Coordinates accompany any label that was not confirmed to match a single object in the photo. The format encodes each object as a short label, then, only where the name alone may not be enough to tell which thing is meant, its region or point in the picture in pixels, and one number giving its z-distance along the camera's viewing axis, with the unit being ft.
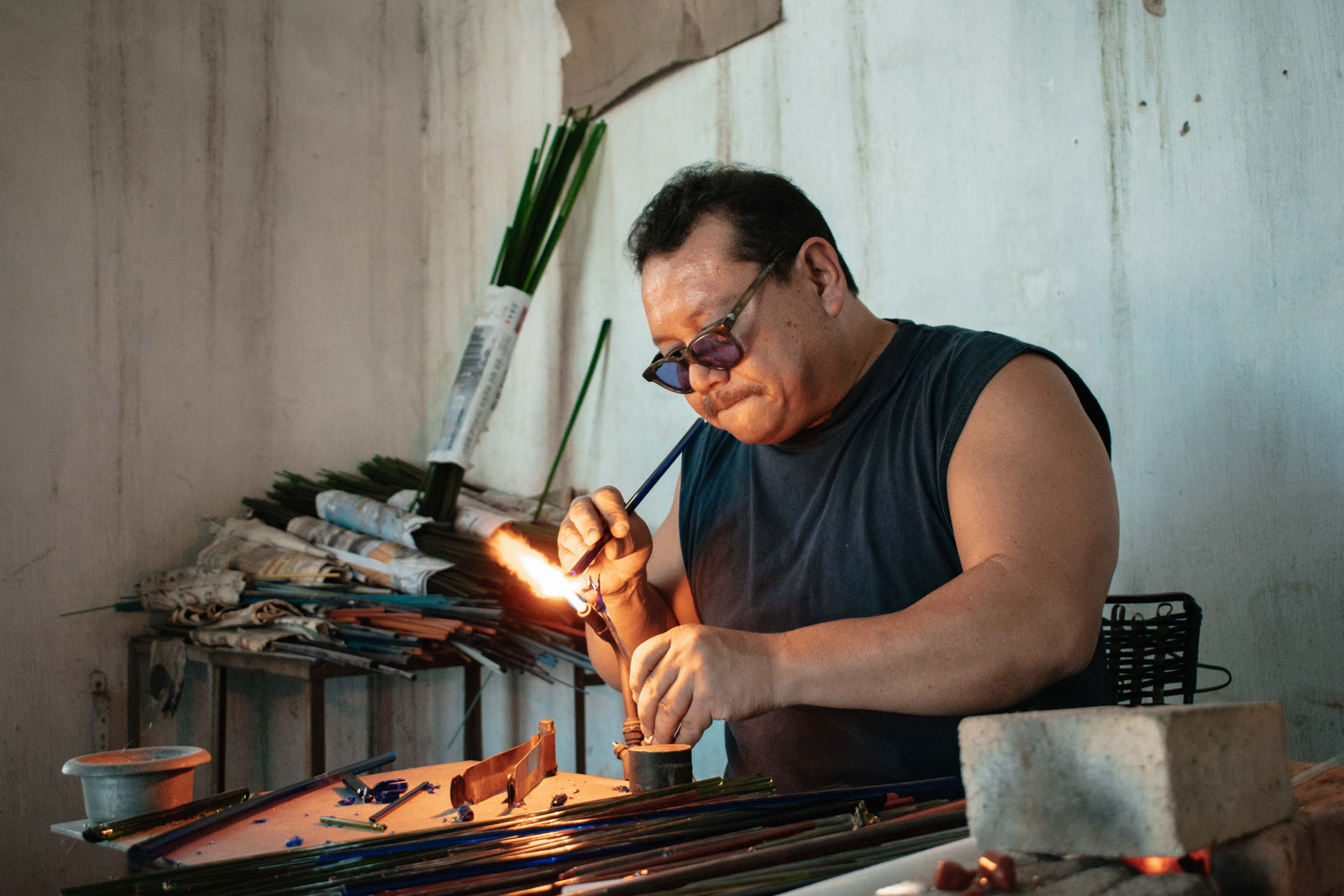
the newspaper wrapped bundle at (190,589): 11.66
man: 4.84
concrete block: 2.47
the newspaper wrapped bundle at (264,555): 11.74
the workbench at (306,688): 10.49
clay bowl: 5.64
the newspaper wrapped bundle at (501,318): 12.95
